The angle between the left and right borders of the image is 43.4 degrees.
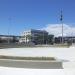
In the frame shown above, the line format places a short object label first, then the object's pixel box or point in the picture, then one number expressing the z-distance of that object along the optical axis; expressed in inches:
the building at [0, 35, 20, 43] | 2003.4
